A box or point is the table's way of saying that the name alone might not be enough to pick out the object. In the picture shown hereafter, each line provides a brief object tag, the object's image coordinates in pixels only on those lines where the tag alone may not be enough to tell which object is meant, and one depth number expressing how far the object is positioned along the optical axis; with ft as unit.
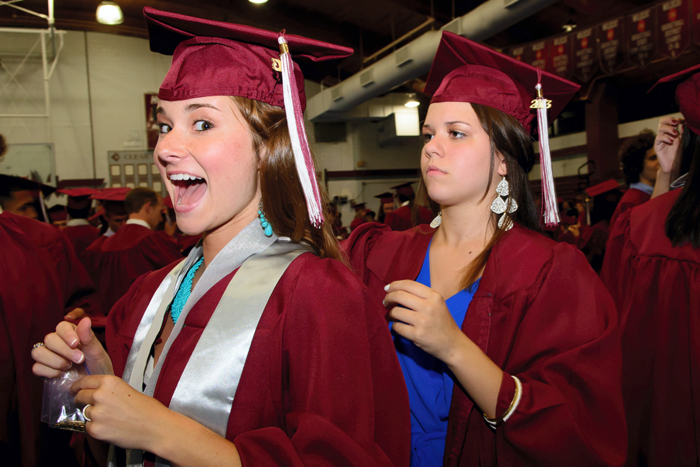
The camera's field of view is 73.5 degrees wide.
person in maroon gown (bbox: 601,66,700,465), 6.13
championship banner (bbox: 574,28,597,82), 25.93
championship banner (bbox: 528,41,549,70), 27.71
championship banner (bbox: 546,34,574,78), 26.74
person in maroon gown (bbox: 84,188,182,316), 14.38
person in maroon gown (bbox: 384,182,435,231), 19.74
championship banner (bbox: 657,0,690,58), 21.44
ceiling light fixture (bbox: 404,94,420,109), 41.56
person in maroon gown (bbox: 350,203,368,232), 35.09
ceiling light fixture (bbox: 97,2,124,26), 26.40
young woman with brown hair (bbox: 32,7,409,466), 2.72
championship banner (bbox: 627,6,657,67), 23.07
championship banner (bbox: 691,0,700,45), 20.95
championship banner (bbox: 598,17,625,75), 24.57
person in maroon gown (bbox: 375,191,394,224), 28.26
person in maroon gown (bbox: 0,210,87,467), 7.13
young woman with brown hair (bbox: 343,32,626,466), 3.96
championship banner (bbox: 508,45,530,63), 28.46
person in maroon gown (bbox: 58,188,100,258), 16.62
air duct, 19.72
